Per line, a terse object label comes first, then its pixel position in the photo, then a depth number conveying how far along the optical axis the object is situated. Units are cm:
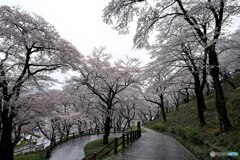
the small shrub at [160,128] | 2442
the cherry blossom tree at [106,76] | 1864
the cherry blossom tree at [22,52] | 965
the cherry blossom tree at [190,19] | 822
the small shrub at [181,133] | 1352
